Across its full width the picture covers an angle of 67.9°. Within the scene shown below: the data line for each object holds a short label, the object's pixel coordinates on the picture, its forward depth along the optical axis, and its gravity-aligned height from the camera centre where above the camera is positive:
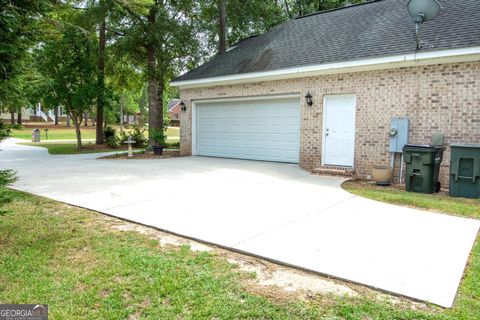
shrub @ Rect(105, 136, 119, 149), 19.75 -0.81
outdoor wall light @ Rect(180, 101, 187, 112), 14.47 +0.92
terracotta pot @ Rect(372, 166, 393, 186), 8.59 -1.01
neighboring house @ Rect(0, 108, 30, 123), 50.06 +1.28
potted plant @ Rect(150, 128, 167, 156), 15.02 -0.52
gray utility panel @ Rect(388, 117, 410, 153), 8.79 +0.01
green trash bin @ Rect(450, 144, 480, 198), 7.11 -0.73
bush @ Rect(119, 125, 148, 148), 20.44 -0.64
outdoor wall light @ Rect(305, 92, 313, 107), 10.54 +0.96
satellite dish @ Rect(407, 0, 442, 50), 8.38 +2.94
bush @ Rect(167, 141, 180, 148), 20.36 -0.96
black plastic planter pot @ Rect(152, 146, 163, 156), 14.99 -0.91
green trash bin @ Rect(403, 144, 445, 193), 7.64 -0.71
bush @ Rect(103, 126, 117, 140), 20.74 -0.28
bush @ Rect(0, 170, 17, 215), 3.89 -0.63
